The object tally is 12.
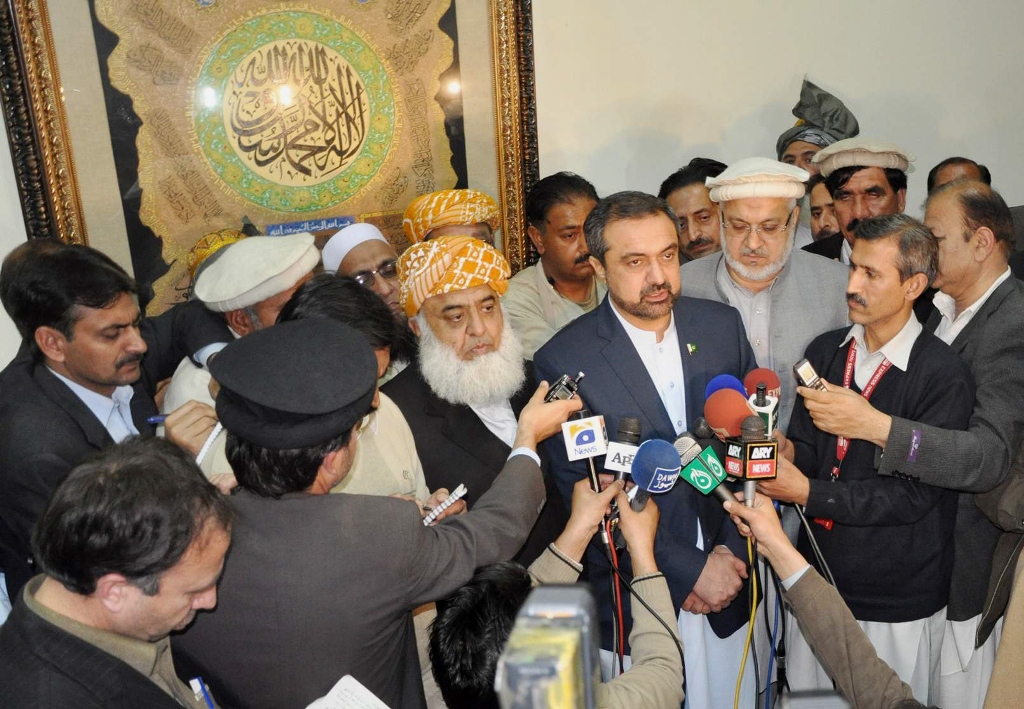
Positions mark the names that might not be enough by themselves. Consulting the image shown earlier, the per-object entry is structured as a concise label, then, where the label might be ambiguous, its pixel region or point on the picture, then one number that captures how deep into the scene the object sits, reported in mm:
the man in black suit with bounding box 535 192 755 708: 2754
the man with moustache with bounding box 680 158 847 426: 3162
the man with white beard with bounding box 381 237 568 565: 2801
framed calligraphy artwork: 3355
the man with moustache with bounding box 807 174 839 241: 4625
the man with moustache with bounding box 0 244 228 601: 2318
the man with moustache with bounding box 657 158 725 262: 4344
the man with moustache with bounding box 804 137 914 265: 4008
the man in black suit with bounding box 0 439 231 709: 1425
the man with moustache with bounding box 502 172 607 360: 4023
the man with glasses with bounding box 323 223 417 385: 3658
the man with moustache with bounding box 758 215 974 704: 2633
